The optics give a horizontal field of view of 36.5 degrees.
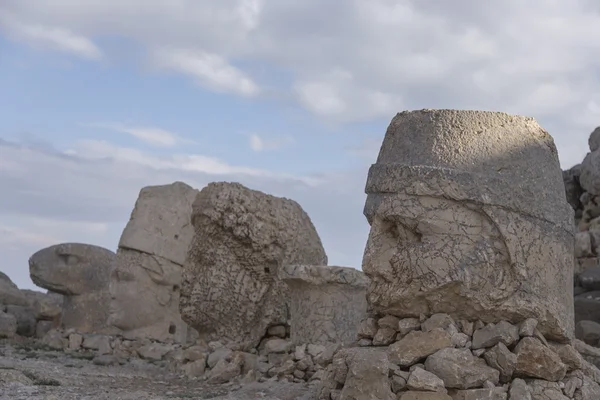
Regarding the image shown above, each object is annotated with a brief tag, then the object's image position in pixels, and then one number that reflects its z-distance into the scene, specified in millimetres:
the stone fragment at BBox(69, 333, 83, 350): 12531
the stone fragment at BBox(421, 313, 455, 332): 5738
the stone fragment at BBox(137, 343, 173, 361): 11391
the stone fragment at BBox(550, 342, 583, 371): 5797
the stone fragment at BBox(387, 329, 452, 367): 5605
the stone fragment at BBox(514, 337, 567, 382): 5555
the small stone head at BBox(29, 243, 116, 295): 13867
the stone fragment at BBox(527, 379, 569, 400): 5512
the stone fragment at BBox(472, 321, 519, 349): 5633
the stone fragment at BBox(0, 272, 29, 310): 15611
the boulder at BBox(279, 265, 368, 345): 8602
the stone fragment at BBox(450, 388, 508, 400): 5410
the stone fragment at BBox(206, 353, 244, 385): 8266
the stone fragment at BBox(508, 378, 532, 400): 5434
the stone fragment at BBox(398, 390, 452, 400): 5406
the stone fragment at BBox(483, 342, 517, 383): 5516
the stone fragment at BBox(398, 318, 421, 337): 5864
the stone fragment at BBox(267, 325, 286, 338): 9992
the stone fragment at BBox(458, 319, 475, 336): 5766
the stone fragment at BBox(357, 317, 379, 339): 6078
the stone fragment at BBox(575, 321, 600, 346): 10516
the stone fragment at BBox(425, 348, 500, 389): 5453
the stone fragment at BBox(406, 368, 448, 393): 5418
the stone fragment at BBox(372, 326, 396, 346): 5961
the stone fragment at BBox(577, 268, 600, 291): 13820
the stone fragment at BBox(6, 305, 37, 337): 14461
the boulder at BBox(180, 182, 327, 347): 9758
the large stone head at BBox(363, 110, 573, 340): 5688
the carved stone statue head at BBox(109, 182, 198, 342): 12227
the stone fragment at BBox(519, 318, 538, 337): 5641
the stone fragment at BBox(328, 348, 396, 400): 5461
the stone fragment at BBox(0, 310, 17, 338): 13328
